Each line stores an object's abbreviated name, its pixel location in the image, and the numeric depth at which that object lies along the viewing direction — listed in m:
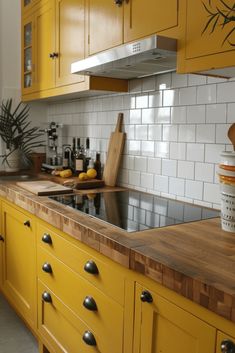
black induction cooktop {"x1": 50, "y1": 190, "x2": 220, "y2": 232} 1.48
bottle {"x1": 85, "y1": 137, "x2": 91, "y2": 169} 2.67
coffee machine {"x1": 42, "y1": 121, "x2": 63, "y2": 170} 3.10
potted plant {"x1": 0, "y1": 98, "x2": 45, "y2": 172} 3.07
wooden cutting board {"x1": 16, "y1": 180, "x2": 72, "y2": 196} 2.02
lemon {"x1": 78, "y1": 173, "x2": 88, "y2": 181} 2.40
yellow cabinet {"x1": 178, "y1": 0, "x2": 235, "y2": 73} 1.25
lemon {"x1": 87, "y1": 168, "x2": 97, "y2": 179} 2.45
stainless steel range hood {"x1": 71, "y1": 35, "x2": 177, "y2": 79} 1.43
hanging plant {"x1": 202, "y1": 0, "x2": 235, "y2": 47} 1.22
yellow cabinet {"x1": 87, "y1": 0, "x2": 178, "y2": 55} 1.53
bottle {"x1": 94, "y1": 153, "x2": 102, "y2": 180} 2.56
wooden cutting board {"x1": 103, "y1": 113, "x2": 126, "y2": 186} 2.35
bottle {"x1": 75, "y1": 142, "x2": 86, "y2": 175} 2.68
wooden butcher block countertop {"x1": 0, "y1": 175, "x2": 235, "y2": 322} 0.87
